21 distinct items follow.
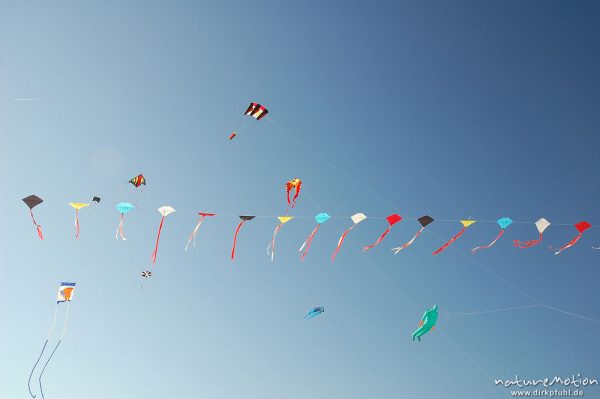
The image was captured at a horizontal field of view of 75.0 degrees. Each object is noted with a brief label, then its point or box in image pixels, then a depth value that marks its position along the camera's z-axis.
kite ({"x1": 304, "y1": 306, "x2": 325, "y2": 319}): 17.98
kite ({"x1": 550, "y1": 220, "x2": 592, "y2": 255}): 13.38
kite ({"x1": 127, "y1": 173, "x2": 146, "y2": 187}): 14.47
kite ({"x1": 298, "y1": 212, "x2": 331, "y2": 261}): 13.67
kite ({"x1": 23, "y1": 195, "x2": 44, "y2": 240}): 11.96
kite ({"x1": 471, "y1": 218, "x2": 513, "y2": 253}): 13.79
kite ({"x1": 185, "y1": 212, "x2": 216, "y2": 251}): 13.25
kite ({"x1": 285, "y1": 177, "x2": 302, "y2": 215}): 15.05
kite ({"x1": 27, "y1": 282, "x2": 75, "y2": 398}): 13.43
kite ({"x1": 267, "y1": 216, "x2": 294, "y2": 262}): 13.31
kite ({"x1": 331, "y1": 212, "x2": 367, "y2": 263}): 13.54
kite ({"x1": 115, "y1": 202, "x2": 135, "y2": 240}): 13.09
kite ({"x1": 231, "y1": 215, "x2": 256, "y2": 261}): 13.10
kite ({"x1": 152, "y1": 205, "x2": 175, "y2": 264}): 13.01
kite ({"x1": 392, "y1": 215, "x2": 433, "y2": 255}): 13.39
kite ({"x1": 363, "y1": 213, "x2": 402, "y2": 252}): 13.48
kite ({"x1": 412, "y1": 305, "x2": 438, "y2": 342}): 15.14
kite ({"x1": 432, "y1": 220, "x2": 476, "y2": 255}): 13.48
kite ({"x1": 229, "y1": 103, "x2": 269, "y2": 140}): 13.77
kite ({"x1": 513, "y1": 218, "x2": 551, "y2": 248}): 13.36
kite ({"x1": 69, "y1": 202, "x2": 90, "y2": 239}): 12.49
